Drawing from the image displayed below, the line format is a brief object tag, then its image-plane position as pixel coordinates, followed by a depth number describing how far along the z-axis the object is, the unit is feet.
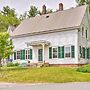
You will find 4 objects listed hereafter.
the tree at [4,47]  53.19
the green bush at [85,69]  45.10
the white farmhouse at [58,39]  57.49
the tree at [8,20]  108.00
